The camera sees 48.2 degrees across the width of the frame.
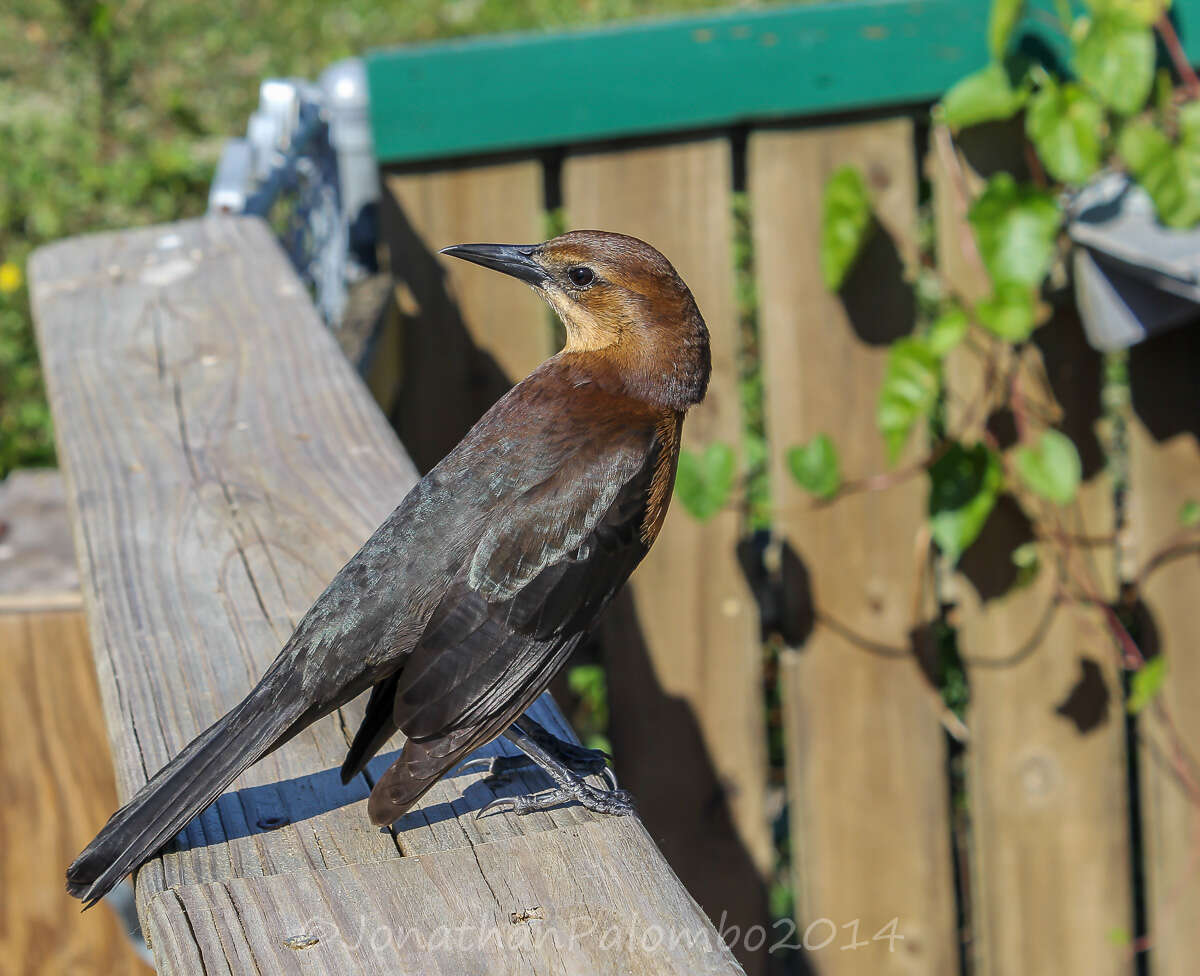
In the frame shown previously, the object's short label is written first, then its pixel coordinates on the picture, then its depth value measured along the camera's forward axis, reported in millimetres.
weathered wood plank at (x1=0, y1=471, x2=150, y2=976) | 2605
